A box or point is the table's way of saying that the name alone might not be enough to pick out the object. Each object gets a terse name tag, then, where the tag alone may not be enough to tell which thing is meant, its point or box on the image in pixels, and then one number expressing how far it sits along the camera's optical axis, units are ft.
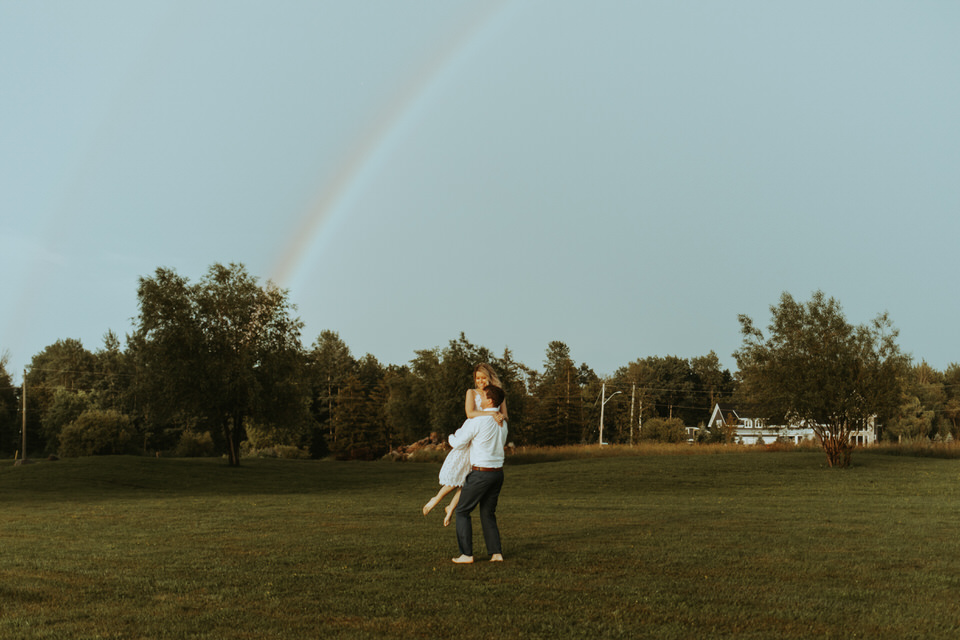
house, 320.09
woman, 30.89
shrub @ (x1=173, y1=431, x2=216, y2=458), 216.74
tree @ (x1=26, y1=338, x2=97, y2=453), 275.69
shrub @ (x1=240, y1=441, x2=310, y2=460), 226.46
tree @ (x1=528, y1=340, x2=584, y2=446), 281.13
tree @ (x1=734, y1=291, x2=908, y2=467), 117.60
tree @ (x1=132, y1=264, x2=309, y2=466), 132.98
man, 30.27
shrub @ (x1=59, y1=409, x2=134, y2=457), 193.88
